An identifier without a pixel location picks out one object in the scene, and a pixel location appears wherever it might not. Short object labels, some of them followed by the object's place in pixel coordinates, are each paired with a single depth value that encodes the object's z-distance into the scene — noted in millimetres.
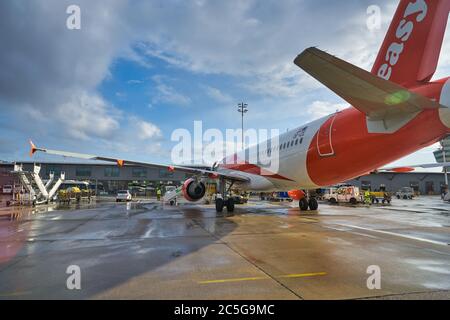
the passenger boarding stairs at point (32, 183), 28531
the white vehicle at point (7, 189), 39125
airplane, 6379
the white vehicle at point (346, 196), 29669
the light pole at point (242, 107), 51938
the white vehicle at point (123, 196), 39031
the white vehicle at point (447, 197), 35781
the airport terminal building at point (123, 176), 67125
